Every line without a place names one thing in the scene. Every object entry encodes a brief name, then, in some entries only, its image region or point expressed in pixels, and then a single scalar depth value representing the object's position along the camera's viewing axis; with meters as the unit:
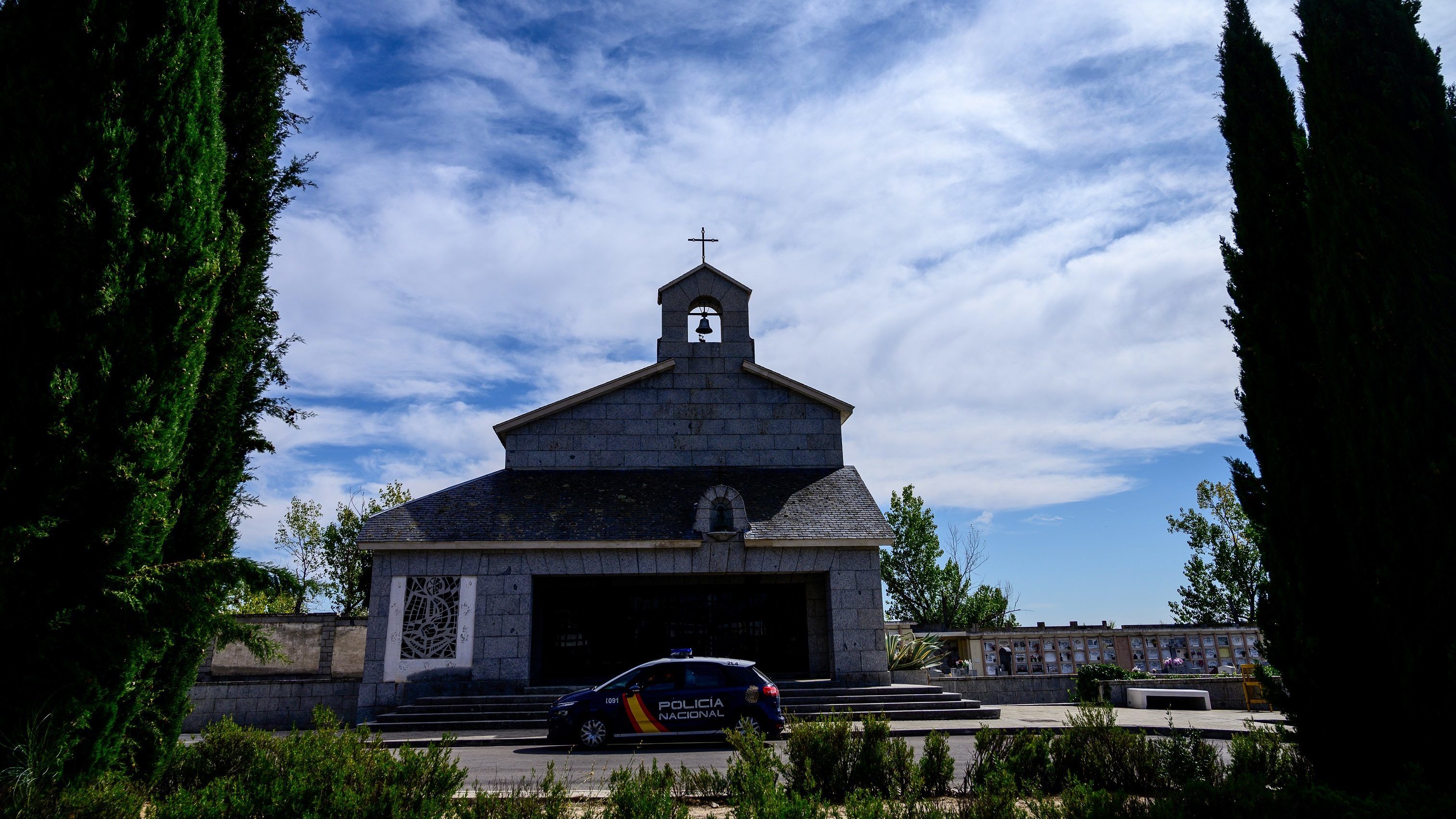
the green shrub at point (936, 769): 7.94
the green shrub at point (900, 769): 7.64
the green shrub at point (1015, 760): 7.77
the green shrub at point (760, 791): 5.45
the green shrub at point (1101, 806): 5.43
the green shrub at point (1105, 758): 7.71
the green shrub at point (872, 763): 7.69
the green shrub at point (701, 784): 7.23
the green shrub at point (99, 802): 5.16
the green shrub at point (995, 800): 5.66
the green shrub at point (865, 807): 5.44
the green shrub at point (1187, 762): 7.26
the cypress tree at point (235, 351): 6.41
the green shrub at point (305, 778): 5.51
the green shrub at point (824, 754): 7.68
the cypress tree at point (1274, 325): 6.48
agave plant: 20.25
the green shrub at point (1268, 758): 6.50
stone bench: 18.00
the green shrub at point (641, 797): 5.54
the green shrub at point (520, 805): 5.66
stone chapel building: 17.94
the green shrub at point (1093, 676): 19.47
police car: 13.44
